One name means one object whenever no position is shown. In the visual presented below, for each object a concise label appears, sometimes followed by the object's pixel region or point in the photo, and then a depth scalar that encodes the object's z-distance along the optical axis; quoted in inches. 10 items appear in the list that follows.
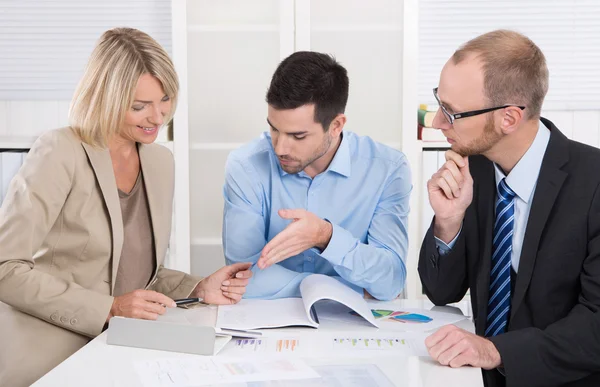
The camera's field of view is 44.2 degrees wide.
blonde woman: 71.9
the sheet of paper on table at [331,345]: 60.4
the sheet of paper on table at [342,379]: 52.5
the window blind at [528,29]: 167.0
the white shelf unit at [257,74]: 146.6
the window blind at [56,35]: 165.9
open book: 67.9
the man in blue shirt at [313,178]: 86.7
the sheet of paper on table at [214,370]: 53.5
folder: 60.6
